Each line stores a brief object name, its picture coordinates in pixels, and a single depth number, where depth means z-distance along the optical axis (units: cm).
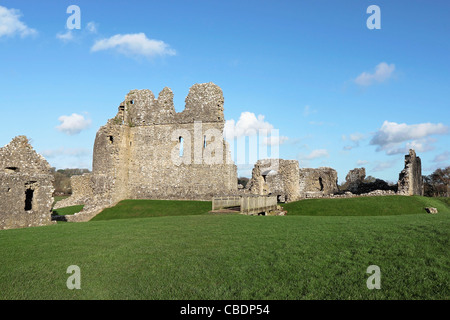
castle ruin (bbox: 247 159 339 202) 3234
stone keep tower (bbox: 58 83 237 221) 3006
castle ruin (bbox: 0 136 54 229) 1794
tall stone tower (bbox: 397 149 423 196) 3005
